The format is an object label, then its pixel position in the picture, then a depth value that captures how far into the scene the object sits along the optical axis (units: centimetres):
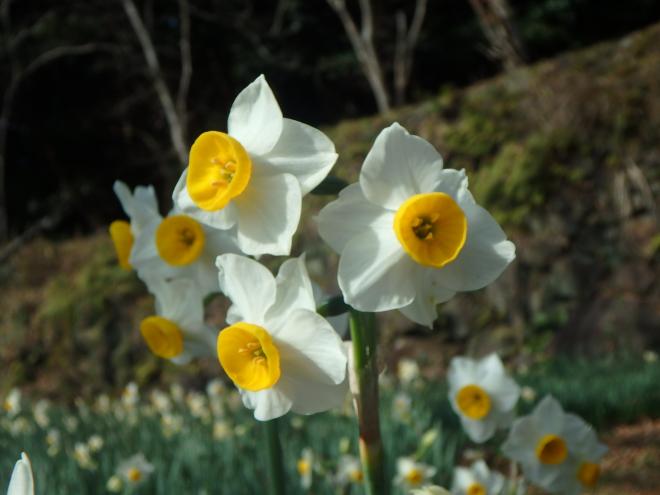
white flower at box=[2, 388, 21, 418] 68
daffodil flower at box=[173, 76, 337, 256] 17
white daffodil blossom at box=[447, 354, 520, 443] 30
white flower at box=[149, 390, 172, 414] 74
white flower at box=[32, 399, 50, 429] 71
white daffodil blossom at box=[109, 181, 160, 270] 23
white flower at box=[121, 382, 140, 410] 76
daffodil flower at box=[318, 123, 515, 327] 16
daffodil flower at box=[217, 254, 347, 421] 16
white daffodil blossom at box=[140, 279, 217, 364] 21
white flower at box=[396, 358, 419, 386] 75
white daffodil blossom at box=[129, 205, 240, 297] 20
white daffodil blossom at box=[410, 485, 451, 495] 18
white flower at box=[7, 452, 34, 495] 13
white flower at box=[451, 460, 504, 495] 30
